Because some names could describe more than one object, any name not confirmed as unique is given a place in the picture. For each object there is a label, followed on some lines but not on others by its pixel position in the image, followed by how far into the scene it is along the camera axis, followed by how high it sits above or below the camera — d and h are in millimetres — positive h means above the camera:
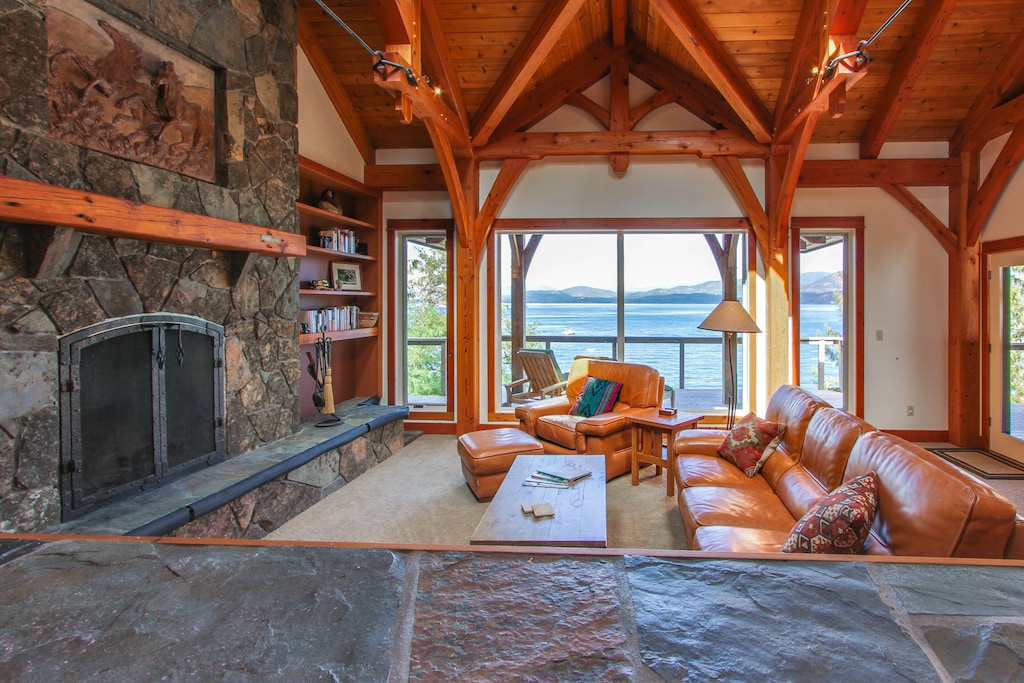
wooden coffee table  2336 -846
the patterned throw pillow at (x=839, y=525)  1775 -628
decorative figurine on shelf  5102 +1309
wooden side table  3969 -729
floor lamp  4305 +135
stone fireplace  2314 +443
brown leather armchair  4297 -672
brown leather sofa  1547 -607
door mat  4418 -1113
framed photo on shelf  5445 +660
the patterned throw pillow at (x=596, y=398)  4672 -519
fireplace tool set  4509 -352
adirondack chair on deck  5555 -397
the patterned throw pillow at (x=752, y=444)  3229 -649
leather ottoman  3832 -844
